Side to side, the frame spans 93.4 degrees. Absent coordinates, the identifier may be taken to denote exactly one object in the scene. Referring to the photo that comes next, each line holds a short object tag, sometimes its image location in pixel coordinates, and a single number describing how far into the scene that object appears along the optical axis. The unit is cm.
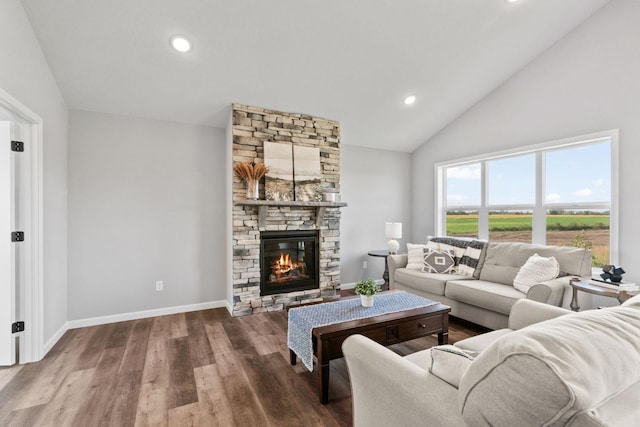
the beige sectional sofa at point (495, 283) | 283
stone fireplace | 375
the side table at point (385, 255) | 454
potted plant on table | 255
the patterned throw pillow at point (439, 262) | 390
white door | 251
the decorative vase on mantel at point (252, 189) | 363
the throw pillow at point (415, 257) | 406
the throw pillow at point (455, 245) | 397
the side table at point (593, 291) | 252
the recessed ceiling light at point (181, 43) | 278
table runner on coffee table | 224
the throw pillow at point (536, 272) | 298
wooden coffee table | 207
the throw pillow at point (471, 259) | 375
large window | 339
